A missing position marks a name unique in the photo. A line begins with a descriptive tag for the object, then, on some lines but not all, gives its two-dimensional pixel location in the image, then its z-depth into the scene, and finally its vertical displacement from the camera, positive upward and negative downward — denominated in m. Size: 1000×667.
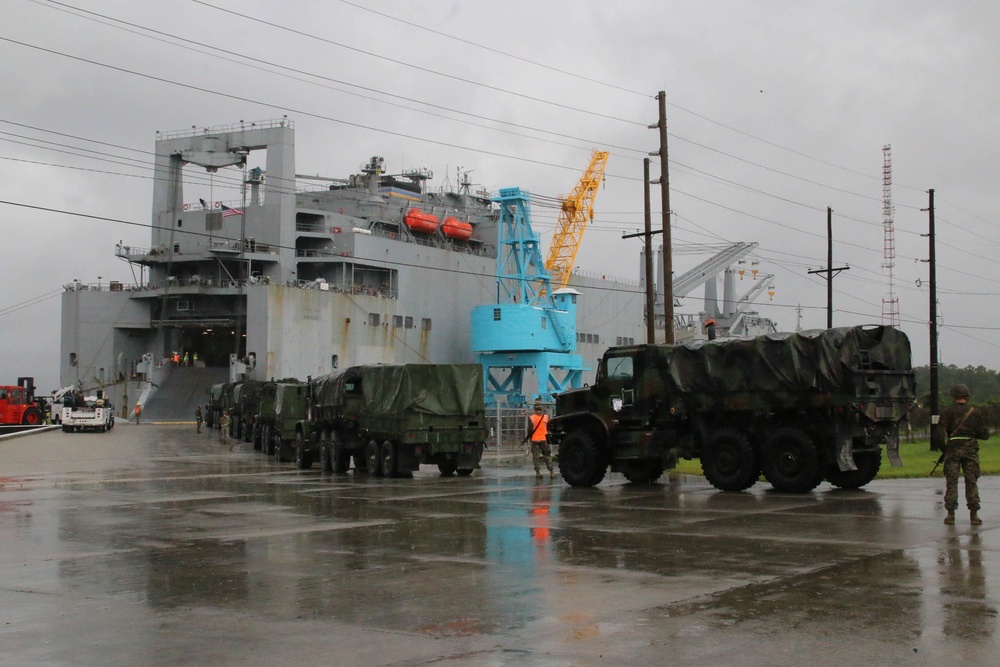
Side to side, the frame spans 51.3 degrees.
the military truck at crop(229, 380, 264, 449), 48.62 -1.09
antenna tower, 98.71 +19.64
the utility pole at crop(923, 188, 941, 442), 38.09 +3.15
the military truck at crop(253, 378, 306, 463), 35.56 -1.12
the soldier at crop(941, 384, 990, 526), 13.97 -0.72
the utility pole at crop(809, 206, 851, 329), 42.27 +5.05
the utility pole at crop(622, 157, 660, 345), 33.09 +4.01
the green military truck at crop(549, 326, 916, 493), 19.23 -0.38
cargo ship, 74.00 +7.51
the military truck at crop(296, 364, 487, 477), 26.20 -0.78
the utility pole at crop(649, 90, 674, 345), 31.69 +4.92
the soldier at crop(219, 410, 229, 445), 45.52 -1.94
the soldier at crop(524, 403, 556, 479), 26.02 -1.27
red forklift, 61.09 -1.43
